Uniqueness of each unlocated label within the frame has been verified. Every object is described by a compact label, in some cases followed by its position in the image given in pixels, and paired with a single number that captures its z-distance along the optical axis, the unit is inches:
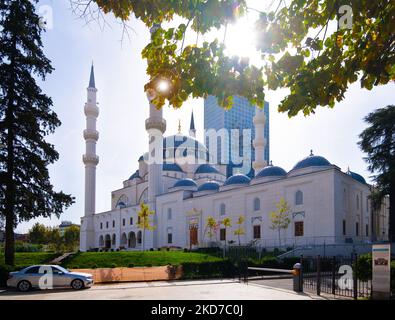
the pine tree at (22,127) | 848.3
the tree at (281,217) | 1556.3
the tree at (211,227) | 1830.7
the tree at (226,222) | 1780.3
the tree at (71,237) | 3058.6
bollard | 641.0
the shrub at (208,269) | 968.9
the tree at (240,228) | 1733.5
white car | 680.4
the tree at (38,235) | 3063.5
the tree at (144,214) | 1872.9
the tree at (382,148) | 1489.9
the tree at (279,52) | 249.6
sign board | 477.7
